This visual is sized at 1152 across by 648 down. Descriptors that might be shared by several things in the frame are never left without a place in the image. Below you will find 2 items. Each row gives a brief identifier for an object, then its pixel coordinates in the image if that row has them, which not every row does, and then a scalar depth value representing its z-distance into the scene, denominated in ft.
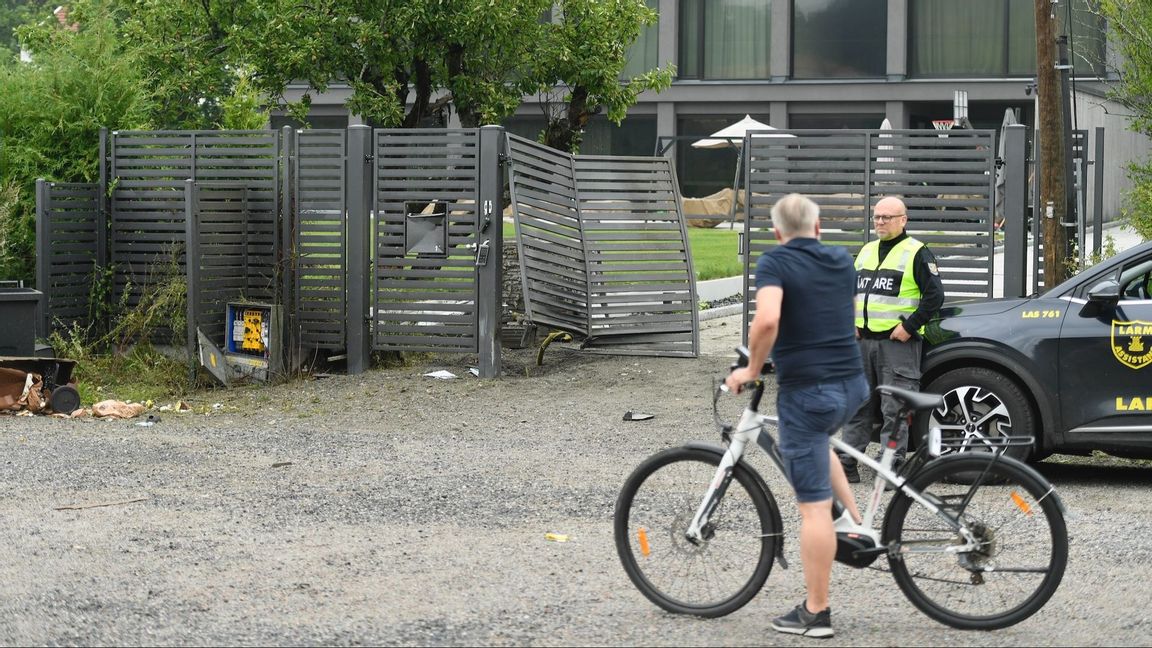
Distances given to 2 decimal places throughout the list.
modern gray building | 127.03
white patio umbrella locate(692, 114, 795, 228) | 119.34
